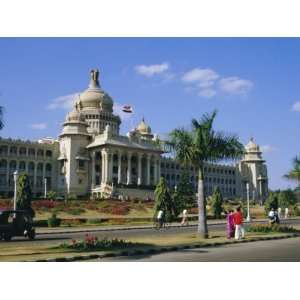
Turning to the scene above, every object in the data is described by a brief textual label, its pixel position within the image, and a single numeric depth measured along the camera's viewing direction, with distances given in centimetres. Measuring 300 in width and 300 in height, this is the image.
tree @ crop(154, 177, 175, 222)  4116
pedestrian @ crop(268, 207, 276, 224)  2923
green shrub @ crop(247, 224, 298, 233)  2626
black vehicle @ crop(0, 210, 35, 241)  2223
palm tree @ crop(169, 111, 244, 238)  2309
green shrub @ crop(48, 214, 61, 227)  3751
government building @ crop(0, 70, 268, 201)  8162
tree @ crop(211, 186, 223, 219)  5209
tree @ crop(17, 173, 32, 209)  4384
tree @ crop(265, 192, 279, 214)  5622
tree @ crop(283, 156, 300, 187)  3455
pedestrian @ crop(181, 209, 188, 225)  3856
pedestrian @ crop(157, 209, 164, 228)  3353
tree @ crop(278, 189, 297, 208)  7344
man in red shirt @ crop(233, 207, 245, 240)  2104
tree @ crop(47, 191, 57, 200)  6639
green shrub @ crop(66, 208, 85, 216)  5221
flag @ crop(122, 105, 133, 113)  8789
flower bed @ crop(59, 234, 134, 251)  1683
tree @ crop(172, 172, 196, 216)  4934
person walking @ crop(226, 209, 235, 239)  2172
